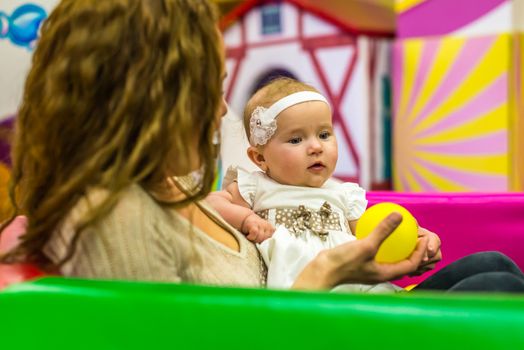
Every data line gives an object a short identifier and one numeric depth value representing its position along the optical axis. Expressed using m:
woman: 0.69
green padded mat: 0.57
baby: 1.14
